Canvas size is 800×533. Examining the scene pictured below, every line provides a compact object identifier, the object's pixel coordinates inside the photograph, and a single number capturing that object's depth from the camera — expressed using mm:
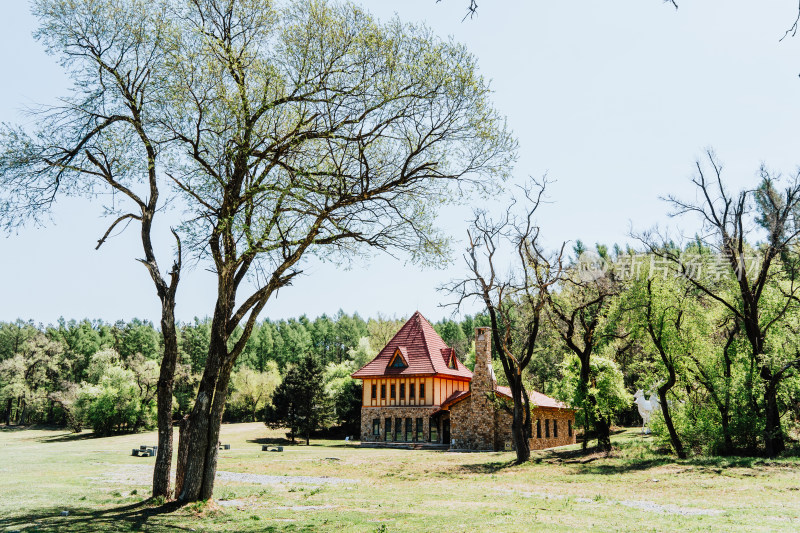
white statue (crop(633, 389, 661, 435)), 35500
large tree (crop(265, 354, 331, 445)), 42812
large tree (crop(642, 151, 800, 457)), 21594
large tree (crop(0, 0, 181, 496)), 12523
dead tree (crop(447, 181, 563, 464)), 24969
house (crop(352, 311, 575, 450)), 34562
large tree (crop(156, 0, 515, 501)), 11859
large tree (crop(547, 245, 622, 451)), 25531
